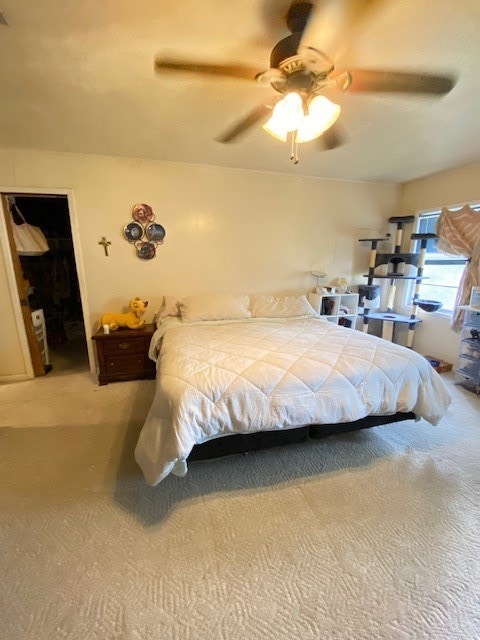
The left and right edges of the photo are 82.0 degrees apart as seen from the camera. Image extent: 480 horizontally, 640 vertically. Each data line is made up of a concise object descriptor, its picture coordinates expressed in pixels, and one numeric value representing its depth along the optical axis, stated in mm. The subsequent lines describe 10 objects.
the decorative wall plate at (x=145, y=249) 3127
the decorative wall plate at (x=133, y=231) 3047
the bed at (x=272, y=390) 1447
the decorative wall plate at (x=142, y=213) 3035
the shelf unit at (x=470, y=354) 2822
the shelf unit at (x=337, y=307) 3645
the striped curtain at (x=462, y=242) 2934
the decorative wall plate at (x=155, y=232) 3113
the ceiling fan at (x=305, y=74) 1131
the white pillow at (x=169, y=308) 3088
